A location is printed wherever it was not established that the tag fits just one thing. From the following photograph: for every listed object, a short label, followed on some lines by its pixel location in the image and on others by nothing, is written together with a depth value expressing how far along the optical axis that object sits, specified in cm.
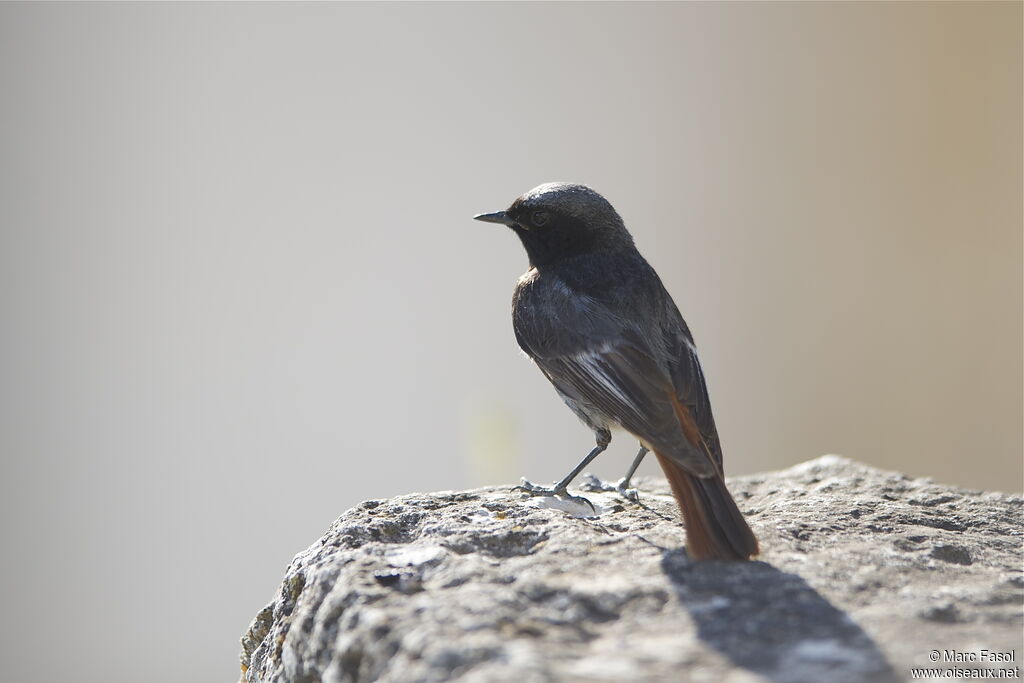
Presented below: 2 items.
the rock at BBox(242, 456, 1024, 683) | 418
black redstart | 607
